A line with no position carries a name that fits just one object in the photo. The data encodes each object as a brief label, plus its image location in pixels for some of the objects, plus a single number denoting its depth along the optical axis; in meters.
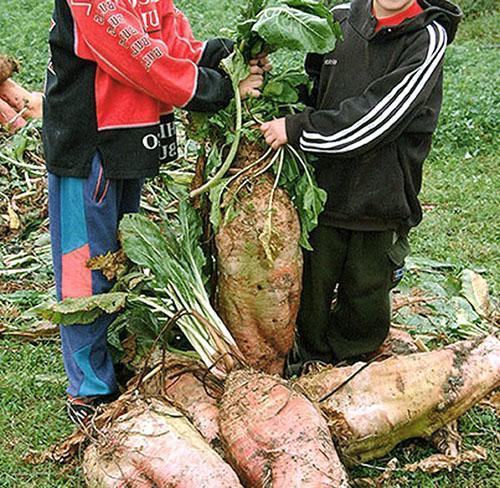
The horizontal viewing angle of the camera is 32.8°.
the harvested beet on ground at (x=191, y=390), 3.03
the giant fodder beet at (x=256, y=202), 3.13
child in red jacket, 2.87
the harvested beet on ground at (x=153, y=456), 2.71
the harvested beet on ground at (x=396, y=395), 3.07
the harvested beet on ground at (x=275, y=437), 2.70
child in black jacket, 3.10
